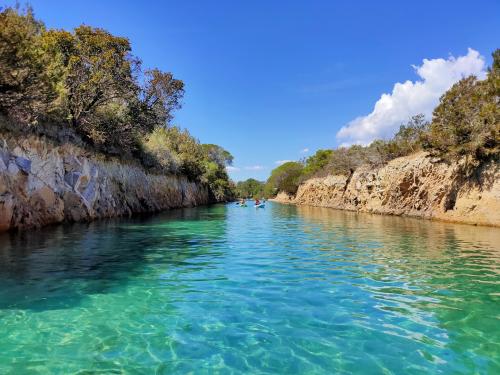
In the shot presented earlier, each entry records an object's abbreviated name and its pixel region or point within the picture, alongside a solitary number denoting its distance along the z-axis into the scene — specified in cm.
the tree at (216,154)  10045
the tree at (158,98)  3409
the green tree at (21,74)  1822
